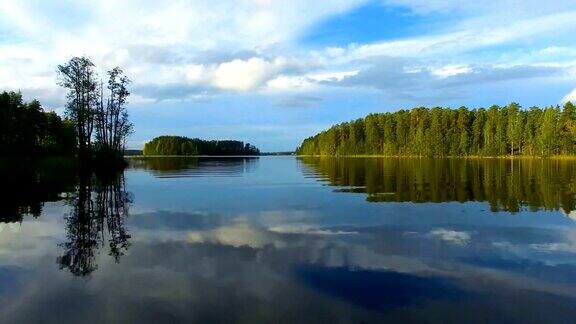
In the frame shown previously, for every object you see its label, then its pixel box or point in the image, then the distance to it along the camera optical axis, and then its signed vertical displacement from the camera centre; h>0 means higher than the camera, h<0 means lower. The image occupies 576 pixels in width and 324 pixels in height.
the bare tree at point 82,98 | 67.12 +8.76
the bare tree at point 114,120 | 71.19 +5.74
